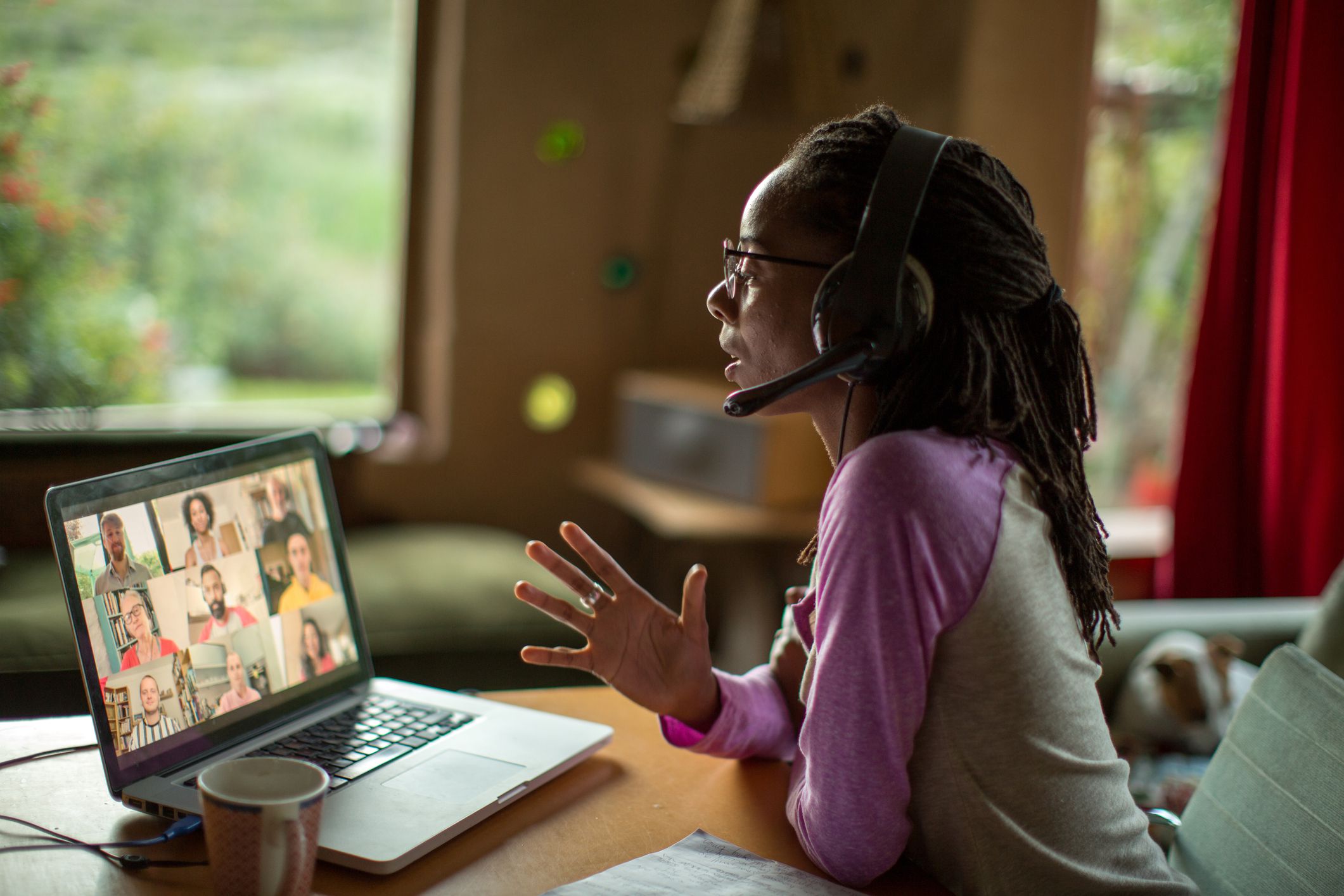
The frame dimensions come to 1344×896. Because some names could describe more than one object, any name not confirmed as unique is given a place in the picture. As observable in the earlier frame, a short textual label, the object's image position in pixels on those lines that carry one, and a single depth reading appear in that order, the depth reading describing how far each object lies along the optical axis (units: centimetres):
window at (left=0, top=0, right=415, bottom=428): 262
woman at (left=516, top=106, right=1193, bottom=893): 85
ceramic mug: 77
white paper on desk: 86
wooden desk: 86
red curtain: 240
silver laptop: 92
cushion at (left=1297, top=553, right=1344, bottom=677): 181
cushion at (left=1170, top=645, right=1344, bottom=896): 98
